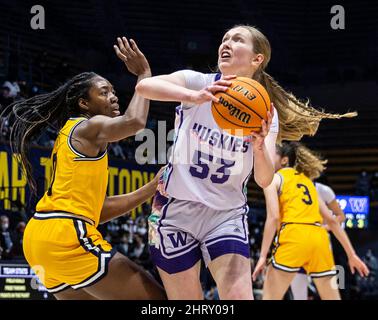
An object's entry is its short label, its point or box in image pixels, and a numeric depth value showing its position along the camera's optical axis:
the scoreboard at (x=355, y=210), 11.50
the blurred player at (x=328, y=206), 6.54
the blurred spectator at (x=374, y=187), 14.01
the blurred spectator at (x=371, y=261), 12.62
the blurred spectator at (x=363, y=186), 14.27
